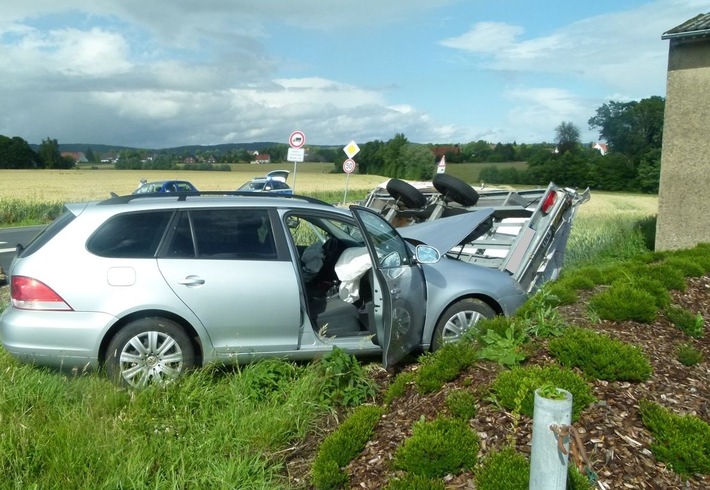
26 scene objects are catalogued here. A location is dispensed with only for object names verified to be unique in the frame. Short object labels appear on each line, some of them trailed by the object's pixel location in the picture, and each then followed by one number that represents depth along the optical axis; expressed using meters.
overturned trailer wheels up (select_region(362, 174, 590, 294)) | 7.25
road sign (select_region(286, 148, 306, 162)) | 22.50
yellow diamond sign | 27.45
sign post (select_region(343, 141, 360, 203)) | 27.41
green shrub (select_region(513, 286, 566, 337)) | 4.60
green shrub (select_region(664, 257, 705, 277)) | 6.60
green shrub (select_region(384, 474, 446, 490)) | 3.24
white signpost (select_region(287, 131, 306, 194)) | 22.50
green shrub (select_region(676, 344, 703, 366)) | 4.45
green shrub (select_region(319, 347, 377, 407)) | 4.73
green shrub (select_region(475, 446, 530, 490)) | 3.13
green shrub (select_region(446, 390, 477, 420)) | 3.76
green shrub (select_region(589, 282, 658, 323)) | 5.02
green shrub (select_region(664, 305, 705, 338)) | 5.05
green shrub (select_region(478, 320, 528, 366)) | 4.26
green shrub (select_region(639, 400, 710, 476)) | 3.30
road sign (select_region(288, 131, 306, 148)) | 22.52
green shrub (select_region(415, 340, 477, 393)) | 4.27
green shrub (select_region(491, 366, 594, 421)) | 3.67
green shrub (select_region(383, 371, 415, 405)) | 4.41
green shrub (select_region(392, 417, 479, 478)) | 3.38
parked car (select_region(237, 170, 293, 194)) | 36.38
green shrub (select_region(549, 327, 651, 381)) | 3.99
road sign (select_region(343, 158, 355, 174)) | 29.28
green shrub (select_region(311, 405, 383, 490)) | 3.55
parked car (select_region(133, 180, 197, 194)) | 27.86
